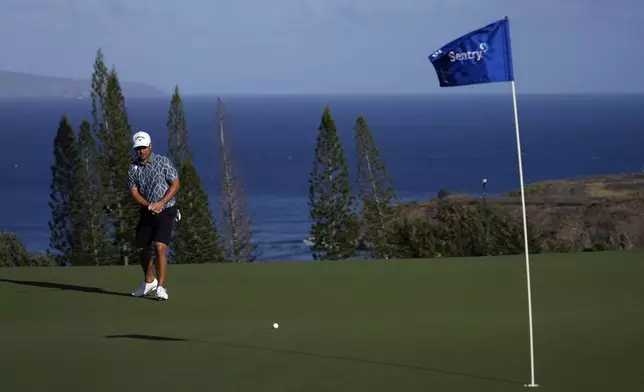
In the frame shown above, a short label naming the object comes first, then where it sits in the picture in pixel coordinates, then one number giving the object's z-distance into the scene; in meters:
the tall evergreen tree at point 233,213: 50.72
